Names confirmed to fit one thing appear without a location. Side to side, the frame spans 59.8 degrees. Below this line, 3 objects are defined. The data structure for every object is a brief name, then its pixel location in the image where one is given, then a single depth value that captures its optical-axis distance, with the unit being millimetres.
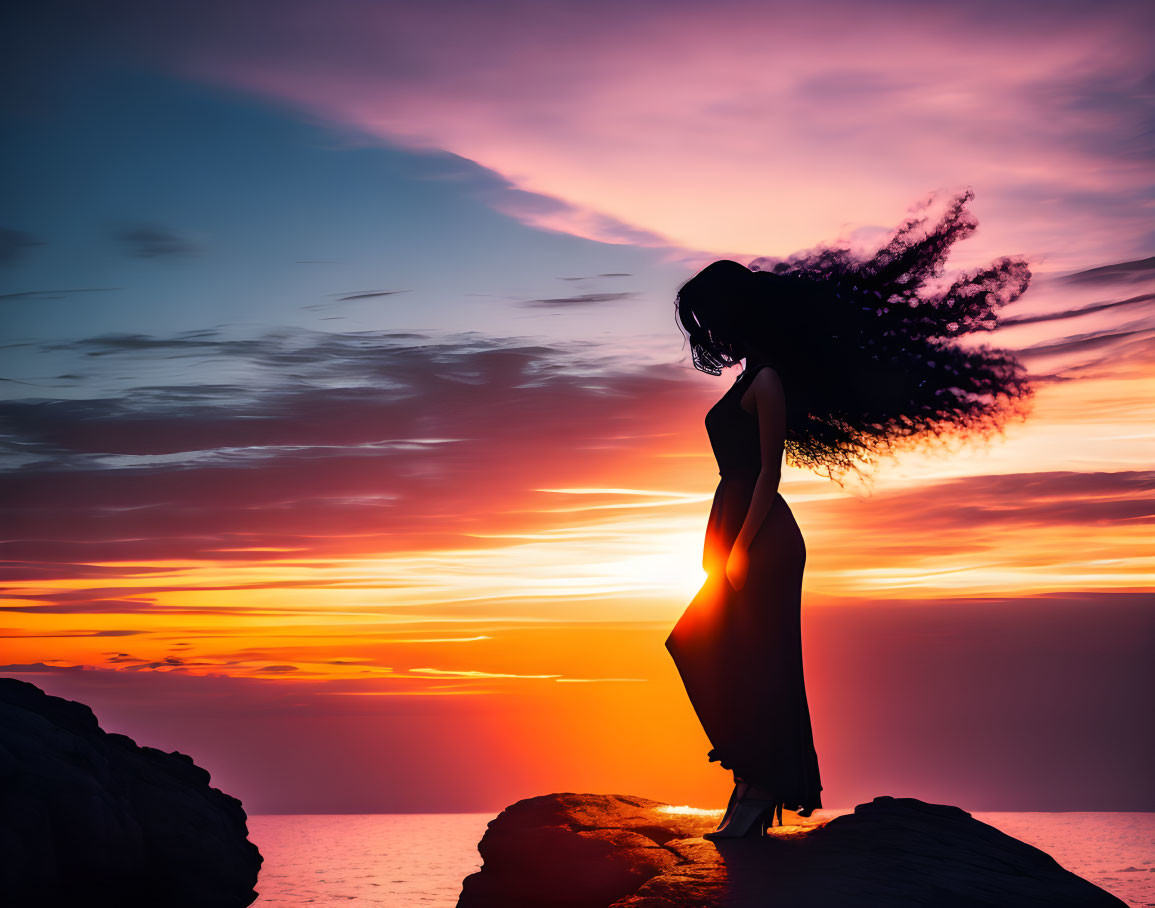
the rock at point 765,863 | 5320
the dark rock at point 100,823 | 6062
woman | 6645
